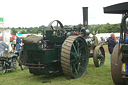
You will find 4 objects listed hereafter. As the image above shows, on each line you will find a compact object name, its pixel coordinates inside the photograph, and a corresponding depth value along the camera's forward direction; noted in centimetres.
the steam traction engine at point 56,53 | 595
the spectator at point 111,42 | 743
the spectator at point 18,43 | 1227
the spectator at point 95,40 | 967
